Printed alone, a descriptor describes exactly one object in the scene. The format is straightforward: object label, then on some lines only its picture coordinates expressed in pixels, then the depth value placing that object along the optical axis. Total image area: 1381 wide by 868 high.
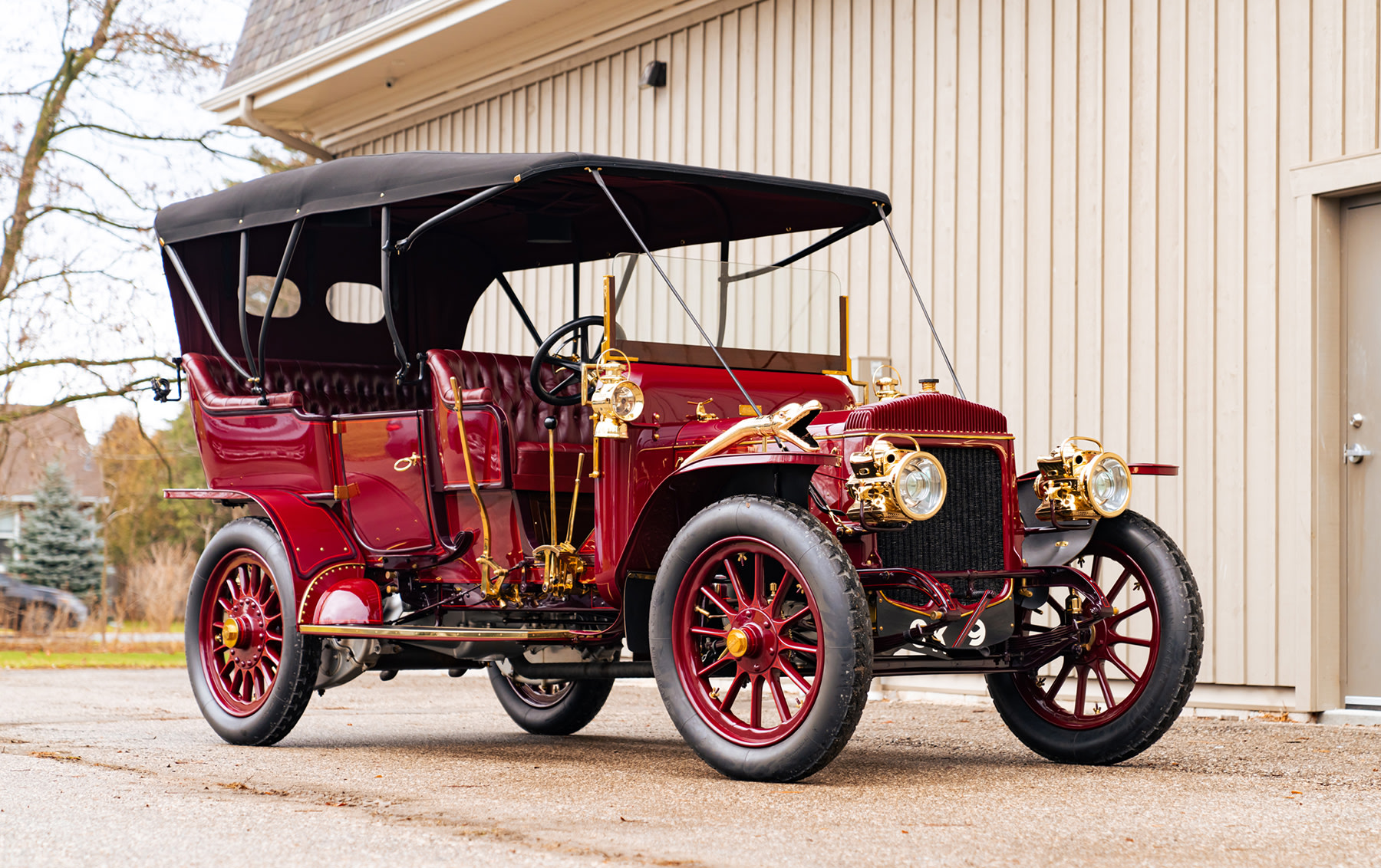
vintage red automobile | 4.73
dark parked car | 18.20
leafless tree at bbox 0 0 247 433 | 16.53
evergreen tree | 32.06
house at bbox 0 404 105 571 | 17.22
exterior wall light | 10.58
